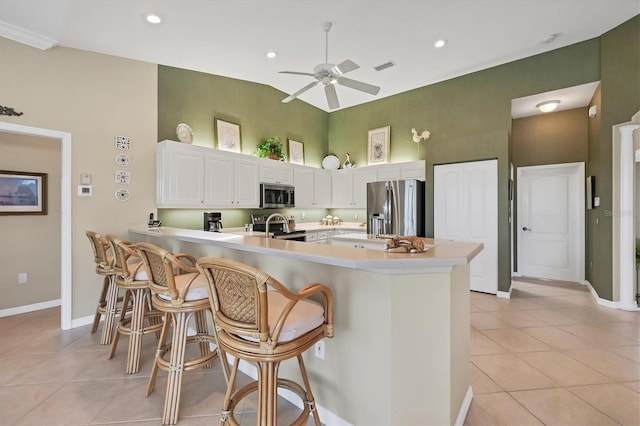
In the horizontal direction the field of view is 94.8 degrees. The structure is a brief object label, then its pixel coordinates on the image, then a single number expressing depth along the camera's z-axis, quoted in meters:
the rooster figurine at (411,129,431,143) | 5.26
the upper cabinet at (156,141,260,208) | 3.83
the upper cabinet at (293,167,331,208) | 5.69
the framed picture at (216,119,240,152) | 4.72
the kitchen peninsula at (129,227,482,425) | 1.50
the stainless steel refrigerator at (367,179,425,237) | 4.83
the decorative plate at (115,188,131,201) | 3.62
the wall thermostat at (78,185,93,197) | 3.34
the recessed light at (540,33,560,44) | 3.81
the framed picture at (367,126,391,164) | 5.97
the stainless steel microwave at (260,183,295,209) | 4.90
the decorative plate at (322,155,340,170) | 6.52
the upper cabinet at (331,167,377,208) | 5.89
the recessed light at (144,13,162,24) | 2.90
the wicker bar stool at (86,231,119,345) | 2.82
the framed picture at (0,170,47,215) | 3.61
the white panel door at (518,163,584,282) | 5.27
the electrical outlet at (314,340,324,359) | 1.81
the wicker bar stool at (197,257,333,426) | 1.32
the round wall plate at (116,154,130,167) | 3.63
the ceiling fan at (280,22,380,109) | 2.94
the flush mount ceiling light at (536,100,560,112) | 4.75
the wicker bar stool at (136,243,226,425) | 1.83
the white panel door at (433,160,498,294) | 4.45
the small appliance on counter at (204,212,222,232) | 4.30
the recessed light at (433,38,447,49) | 3.76
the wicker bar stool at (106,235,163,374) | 2.36
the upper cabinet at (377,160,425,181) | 5.25
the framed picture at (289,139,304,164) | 5.98
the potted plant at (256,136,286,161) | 5.20
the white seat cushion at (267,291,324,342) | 1.39
